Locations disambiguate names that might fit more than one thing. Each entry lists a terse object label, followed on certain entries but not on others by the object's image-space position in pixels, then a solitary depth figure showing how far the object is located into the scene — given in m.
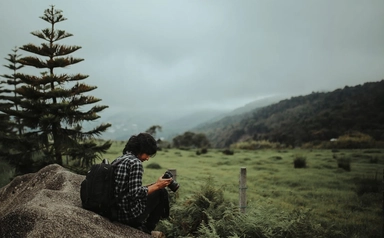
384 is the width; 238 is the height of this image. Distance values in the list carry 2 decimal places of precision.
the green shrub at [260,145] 53.98
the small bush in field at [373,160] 22.55
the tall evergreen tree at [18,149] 10.10
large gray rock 3.57
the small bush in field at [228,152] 34.13
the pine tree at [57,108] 10.00
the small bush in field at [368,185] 13.65
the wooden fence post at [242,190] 7.05
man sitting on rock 4.21
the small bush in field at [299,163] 20.96
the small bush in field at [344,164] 19.22
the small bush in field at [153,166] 20.69
